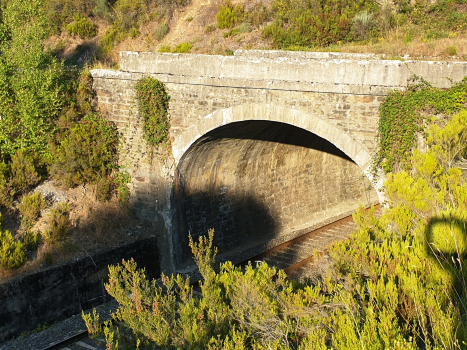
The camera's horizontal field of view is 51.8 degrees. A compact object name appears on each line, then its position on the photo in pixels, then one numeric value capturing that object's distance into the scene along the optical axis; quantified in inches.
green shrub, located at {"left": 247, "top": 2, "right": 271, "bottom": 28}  798.5
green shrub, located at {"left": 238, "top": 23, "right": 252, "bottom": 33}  776.3
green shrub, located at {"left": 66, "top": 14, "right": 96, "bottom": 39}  925.2
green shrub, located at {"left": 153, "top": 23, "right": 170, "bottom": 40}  879.7
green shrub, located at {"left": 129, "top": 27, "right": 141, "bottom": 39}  911.7
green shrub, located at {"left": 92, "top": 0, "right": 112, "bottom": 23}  962.3
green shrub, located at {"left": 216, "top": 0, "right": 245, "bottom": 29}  822.5
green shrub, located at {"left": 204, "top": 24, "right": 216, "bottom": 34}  824.9
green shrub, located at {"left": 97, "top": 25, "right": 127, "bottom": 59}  858.4
